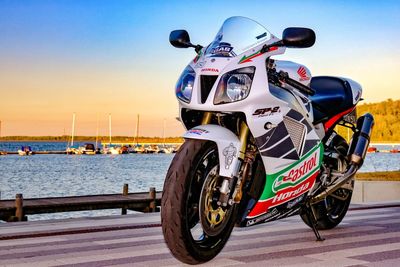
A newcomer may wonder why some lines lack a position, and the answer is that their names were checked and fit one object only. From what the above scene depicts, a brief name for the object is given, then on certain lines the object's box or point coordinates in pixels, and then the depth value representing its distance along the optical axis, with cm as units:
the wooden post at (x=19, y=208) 2136
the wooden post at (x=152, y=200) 2421
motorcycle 496
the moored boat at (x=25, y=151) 14462
